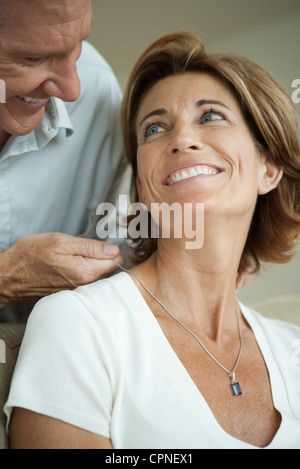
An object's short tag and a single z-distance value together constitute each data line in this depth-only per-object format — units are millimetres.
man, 594
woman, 599
